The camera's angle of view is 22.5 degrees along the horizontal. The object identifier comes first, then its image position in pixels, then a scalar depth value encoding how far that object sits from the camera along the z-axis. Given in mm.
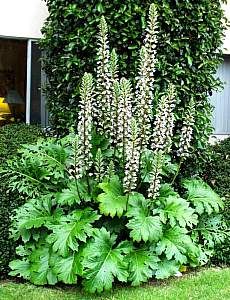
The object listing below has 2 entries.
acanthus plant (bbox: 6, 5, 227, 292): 5586
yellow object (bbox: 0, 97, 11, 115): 8172
